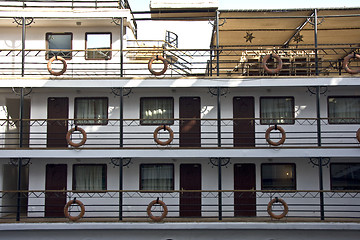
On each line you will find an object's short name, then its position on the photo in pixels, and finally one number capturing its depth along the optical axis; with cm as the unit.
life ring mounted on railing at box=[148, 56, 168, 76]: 1382
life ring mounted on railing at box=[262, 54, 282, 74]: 1370
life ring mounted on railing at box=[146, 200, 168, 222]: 1299
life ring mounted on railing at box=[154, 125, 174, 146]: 1342
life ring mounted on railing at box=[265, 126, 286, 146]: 1324
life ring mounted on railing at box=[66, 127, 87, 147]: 1339
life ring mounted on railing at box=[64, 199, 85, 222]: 1300
